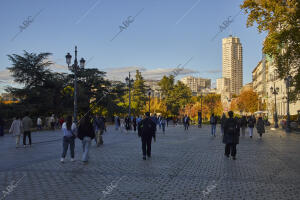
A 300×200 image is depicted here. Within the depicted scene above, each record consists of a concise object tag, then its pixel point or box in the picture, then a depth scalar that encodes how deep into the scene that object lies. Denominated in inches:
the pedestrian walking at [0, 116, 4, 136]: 1115.8
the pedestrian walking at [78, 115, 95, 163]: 457.0
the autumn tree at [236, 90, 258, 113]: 3726.6
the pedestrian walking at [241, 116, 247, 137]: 1052.5
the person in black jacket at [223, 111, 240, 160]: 498.5
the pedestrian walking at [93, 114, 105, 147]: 713.5
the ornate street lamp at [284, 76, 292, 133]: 1299.2
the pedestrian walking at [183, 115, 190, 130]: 1552.7
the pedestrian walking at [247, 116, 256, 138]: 1003.3
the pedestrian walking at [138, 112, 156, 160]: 496.4
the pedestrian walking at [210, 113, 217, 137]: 1075.4
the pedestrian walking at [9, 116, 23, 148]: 720.3
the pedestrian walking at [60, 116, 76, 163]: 468.2
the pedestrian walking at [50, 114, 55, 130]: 1516.7
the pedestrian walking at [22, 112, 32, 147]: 709.3
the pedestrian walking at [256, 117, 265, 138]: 951.0
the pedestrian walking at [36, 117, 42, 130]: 1479.9
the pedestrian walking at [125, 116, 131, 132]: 1373.2
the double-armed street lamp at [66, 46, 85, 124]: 952.9
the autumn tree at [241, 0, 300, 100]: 780.6
